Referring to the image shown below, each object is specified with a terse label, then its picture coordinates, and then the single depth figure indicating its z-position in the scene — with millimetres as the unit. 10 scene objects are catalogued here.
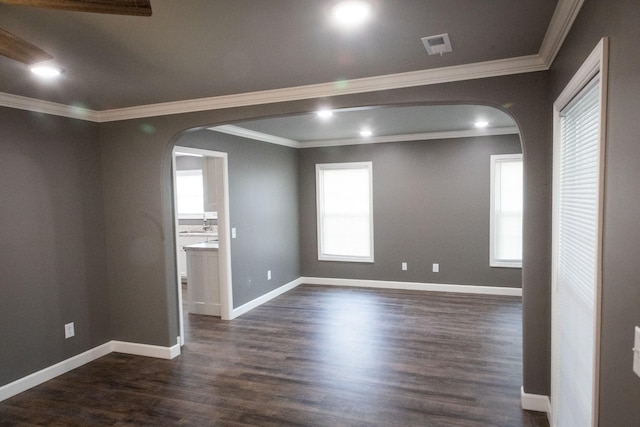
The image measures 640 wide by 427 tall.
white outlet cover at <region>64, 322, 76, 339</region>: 3622
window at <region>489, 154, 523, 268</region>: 5793
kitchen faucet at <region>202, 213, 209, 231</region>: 7293
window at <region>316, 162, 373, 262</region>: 6648
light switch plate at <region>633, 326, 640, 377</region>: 1078
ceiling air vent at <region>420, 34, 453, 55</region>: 2211
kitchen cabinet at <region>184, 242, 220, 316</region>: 5258
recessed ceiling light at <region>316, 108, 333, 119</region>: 4302
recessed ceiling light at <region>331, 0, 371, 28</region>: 1820
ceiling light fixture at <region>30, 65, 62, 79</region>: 2520
